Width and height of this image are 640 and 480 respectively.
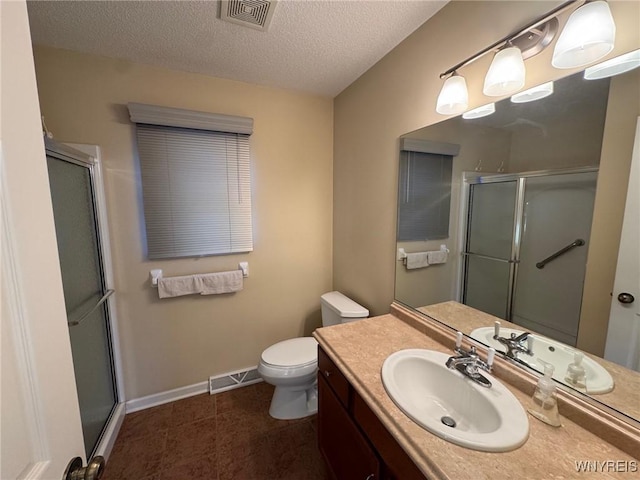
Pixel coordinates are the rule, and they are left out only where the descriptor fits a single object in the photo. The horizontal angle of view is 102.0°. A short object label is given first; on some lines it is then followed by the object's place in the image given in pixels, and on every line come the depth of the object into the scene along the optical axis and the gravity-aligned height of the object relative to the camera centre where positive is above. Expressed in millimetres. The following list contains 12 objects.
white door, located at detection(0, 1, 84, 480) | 396 -138
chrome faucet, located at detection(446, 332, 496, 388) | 916 -583
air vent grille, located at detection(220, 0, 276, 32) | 1173 +928
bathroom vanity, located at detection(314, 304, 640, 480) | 644 -632
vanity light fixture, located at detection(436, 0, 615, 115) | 715 +505
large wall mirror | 756 -70
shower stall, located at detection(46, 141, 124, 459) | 1244 -424
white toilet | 1665 -1019
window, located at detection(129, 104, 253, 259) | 1681 +200
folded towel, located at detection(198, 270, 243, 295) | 1879 -534
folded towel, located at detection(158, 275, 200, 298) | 1768 -527
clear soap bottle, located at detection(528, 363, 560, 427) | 756 -578
